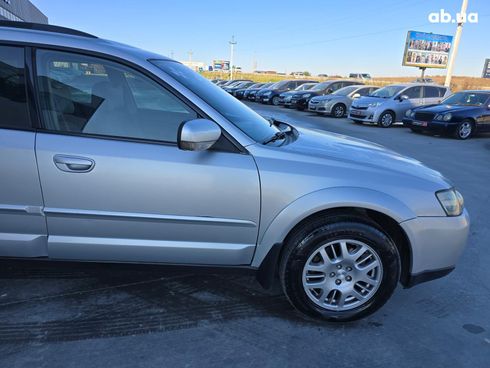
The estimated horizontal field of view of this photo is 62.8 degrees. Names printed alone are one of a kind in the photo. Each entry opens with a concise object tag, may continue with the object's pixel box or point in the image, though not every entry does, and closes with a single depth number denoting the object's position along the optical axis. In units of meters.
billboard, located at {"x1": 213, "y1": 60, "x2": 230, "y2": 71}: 95.53
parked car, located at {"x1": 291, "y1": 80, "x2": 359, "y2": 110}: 21.19
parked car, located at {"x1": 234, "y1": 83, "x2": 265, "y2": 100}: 30.51
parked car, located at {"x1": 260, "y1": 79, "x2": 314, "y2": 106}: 25.98
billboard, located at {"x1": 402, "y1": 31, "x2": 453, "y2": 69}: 30.59
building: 36.22
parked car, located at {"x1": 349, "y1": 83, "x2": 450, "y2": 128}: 14.84
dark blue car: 12.11
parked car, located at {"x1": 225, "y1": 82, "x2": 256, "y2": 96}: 32.73
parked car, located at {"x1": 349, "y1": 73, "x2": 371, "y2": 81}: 65.25
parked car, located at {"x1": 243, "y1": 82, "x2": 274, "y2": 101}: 28.19
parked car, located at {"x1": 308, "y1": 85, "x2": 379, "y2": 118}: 18.23
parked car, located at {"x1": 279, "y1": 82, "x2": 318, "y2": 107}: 22.64
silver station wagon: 2.40
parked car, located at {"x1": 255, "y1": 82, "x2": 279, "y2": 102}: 26.72
